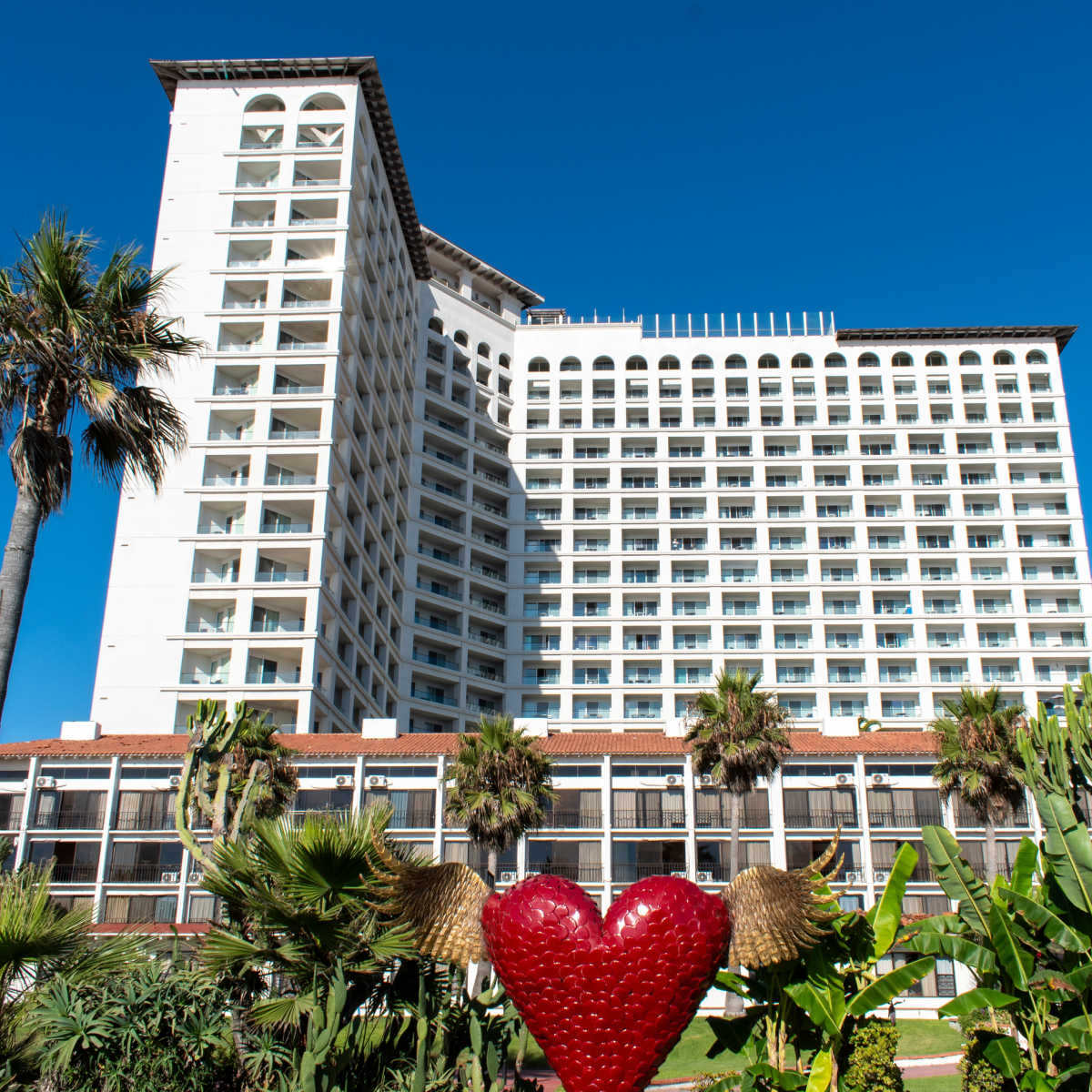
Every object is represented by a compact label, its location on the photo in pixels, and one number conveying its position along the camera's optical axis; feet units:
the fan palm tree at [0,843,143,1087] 32.50
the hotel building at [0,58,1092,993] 175.73
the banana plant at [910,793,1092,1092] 60.23
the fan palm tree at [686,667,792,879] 130.82
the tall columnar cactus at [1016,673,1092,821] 64.64
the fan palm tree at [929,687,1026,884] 125.29
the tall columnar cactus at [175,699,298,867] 45.06
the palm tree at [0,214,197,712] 50.19
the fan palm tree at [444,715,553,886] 113.70
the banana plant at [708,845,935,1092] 55.93
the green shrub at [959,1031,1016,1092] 68.64
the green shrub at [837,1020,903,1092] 68.59
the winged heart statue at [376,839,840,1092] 26.30
